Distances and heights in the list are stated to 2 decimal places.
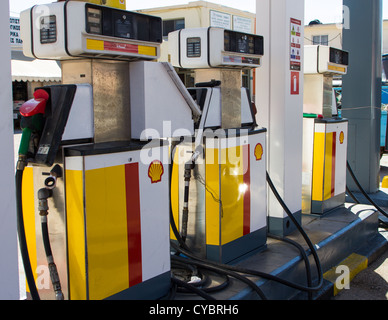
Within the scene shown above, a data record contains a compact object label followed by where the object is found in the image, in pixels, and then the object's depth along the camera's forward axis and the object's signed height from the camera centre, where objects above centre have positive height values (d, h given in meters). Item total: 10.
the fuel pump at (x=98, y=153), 2.70 -0.23
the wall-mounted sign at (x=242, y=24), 15.27 +2.67
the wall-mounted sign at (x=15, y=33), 17.71 +2.77
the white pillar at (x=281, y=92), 4.83 +0.18
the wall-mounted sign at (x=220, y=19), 15.13 +2.78
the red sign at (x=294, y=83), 4.96 +0.27
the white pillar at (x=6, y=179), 1.75 -0.23
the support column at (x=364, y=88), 7.41 +0.33
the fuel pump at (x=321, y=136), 5.86 -0.30
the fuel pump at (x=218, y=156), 3.91 -0.36
